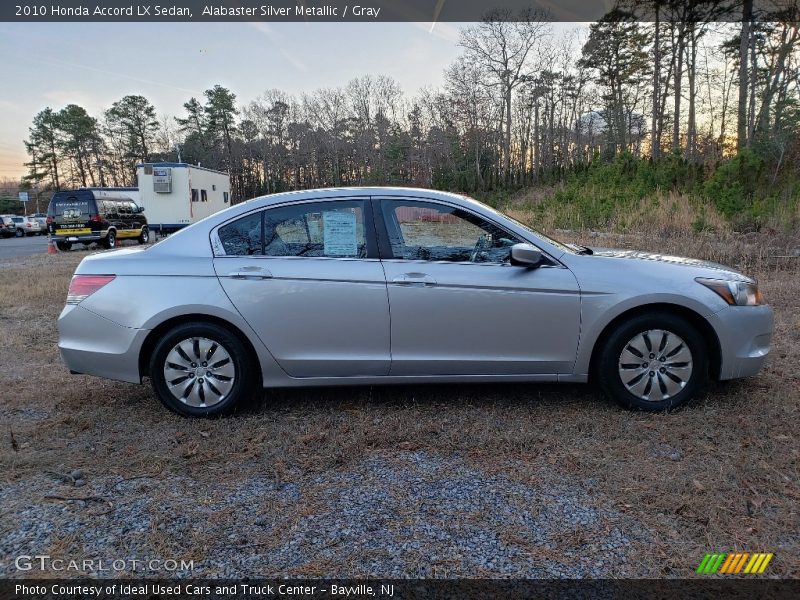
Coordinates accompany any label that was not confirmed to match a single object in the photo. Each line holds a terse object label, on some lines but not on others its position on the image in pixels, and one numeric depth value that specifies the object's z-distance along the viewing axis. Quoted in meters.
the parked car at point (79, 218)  16.83
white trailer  20.59
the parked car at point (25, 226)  33.91
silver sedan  3.36
